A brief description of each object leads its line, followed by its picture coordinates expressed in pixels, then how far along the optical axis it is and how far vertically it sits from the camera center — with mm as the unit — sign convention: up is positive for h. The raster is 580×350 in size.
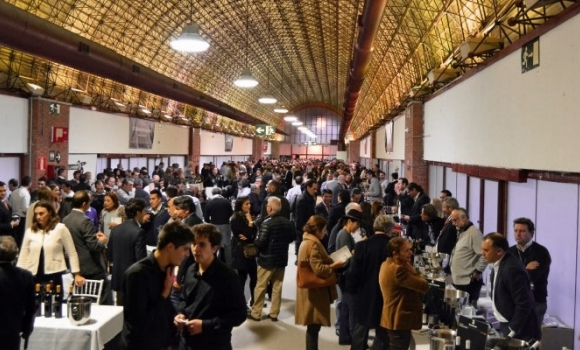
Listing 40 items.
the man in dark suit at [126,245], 6746 -905
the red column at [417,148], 19516 +649
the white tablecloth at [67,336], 5324 -1525
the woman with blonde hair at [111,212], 8547 -689
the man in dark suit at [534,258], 6504 -959
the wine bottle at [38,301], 5742 -1322
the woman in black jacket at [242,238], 9016 -1080
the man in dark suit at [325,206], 11570 -754
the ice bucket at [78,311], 5359 -1312
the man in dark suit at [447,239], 8953 -1044
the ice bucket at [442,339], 4805 -1400
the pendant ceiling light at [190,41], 12477 +2572
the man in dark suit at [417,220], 11211 -985
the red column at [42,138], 19094 +780
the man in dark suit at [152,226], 8852 -912
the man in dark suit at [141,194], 13589 -675
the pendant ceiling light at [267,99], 22816 +2547
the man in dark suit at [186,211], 7516 -579
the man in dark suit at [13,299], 4719 -1089
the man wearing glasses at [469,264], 7789 -1231
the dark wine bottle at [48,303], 5652 -1310
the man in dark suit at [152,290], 4062 -859
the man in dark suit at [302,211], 11641 -858
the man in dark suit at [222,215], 10742 -892
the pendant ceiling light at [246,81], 17109 +2401
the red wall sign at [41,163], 19316 -15
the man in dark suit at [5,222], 9422 -941
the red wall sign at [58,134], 20078 +954
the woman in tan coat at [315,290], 6672 -1382
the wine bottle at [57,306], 5637 -1337
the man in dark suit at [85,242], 6918 -903
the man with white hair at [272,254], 8445 -1264
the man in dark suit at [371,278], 6219 -1152
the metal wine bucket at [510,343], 4520 -1313
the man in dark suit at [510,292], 5191 -1081
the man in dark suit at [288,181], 23811 -584
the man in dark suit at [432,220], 10242 -883
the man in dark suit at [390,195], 18406 -829
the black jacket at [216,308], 4227 -1005
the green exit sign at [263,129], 44812 +2735
